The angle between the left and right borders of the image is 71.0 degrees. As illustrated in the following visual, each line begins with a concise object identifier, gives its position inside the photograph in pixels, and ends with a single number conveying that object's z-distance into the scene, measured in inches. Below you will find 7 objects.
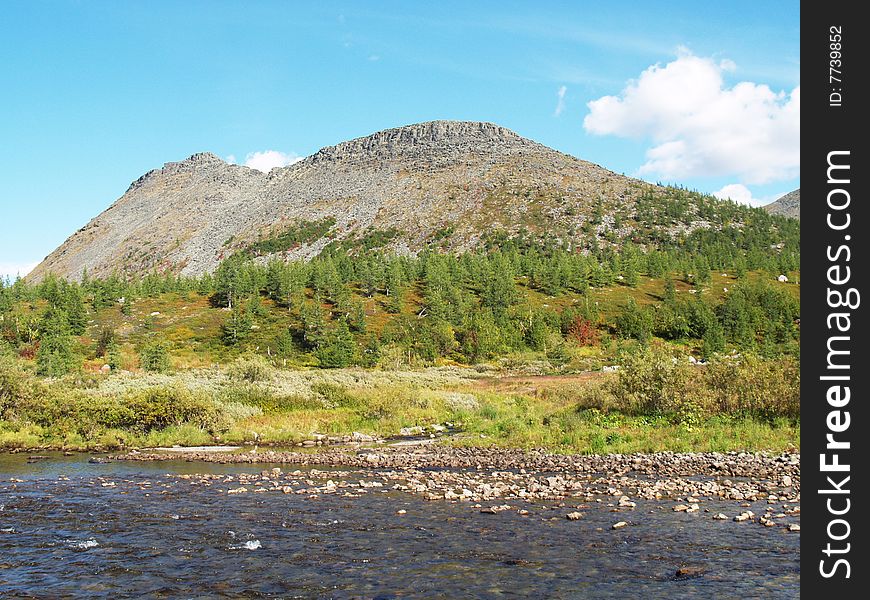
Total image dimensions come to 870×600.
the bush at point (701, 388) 1056.8
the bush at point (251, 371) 1726.1
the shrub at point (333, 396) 1518.9
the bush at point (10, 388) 1173.7
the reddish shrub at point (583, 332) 3501.5
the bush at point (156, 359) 2482.8
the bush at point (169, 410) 1167.0
